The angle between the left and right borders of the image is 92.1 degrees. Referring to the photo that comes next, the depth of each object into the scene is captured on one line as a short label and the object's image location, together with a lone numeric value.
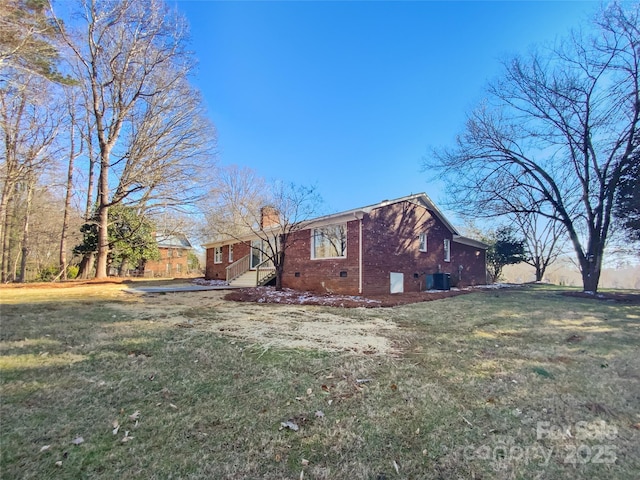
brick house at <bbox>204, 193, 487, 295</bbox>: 12.24
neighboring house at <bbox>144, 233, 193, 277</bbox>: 33.09
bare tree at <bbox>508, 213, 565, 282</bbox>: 25.83
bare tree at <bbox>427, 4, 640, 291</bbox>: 11.80
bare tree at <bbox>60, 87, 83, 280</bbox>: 17.53
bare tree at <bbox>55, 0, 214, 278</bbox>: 14.63
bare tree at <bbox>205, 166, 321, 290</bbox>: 13.57
